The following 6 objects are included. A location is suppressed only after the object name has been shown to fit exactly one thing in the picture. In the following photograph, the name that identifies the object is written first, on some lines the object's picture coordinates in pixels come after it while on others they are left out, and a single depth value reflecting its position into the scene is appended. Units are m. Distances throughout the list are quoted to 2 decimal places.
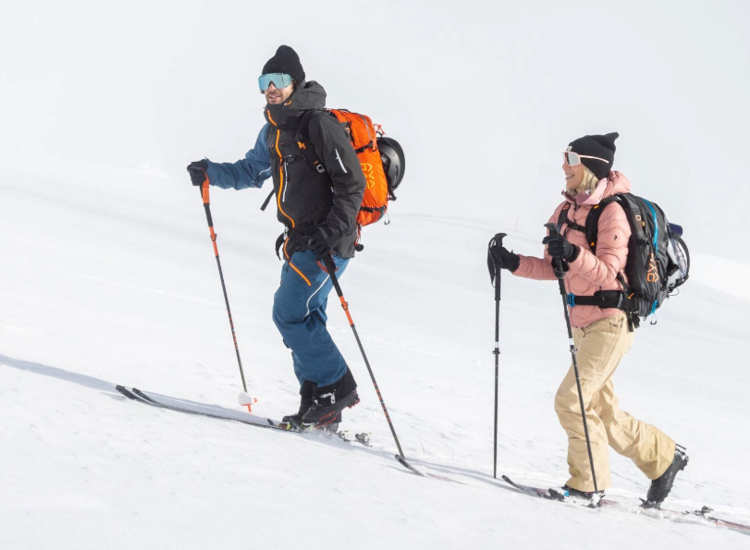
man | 8.04
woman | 7.73
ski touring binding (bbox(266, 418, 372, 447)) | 8.72
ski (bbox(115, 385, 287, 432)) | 7.71
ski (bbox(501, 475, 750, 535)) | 8.03
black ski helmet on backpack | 8.87
